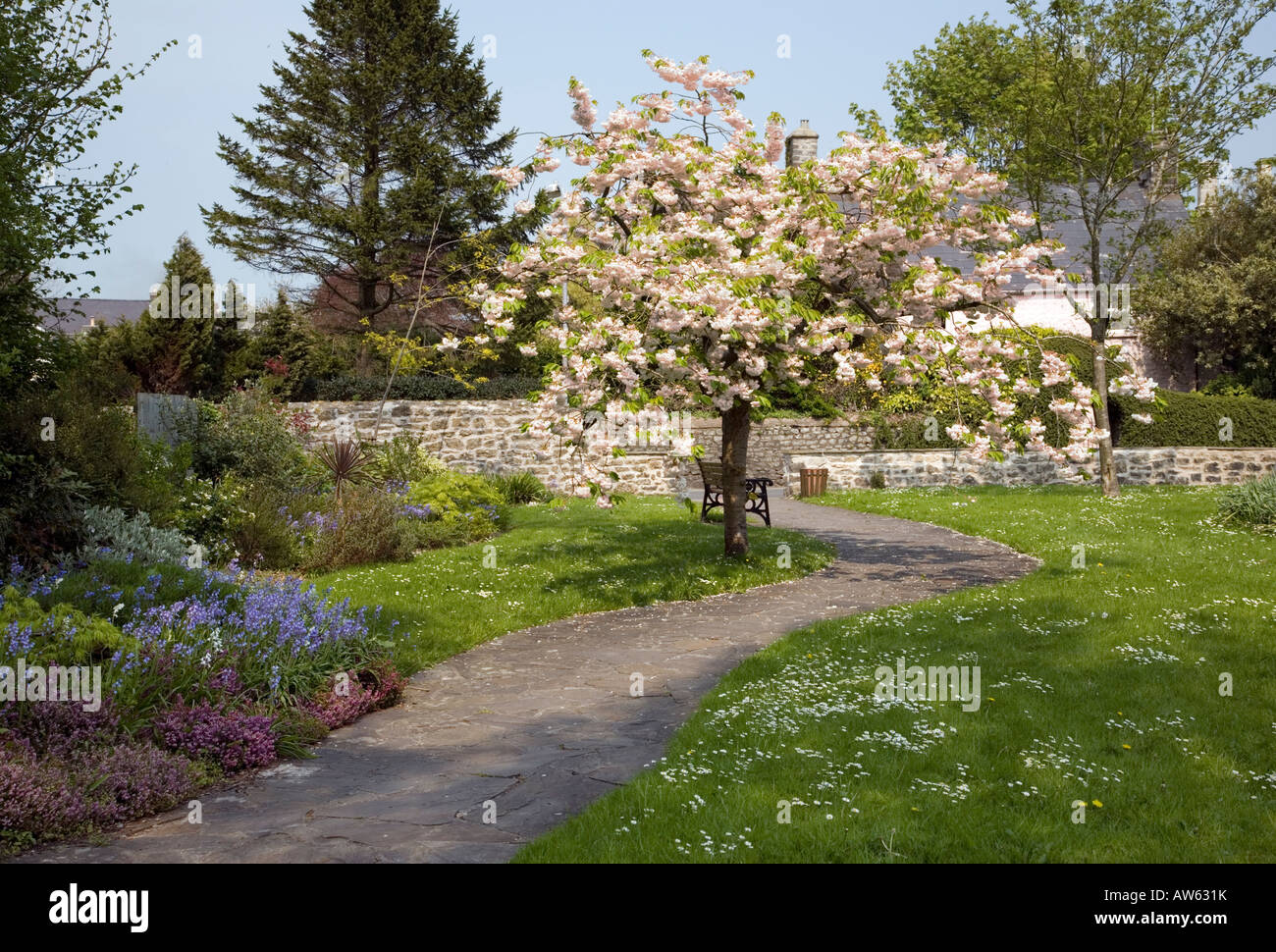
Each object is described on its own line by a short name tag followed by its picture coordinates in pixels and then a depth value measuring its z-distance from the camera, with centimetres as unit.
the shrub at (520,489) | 2088
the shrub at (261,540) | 1321
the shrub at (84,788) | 498
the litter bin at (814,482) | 2422
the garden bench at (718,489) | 1650
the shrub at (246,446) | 1588
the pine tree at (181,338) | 2295
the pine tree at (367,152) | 2880
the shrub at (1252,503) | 1516
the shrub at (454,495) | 1625
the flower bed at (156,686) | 533
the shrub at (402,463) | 1842
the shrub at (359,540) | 1338
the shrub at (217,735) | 603
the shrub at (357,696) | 703
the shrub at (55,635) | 618
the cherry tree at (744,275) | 1083
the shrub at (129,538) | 1028
